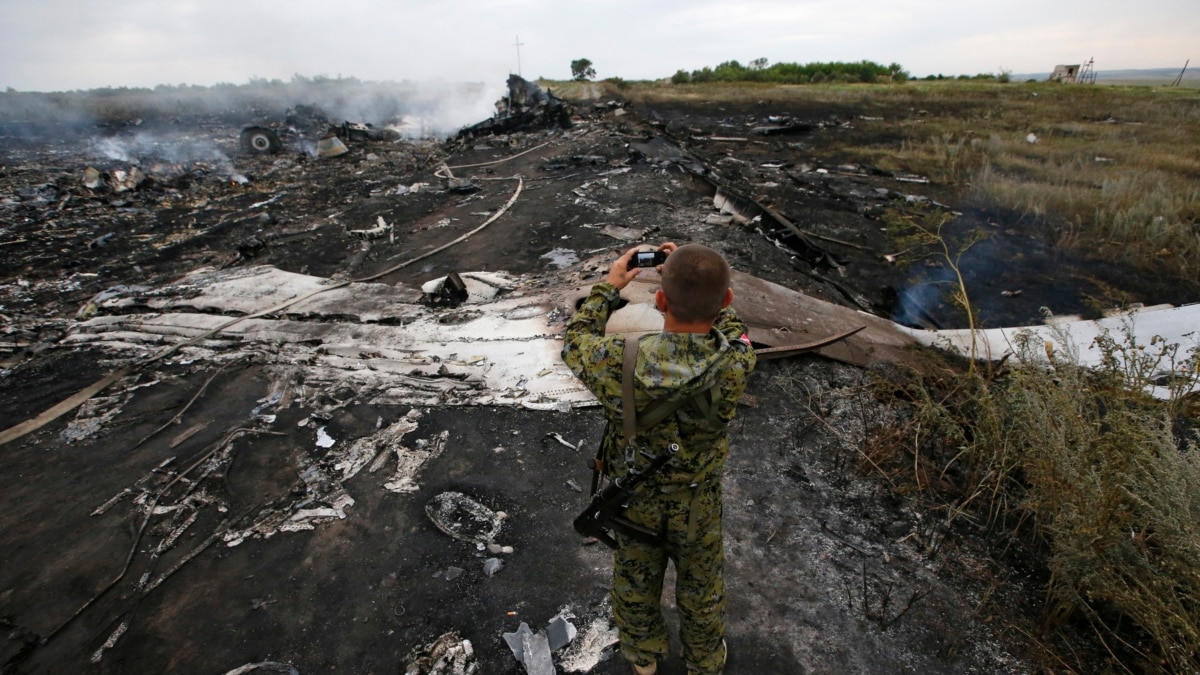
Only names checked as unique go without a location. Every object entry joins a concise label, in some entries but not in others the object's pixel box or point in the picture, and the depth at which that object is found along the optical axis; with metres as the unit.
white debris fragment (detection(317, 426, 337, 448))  3.57
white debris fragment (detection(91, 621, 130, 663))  2.30
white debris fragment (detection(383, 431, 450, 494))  3.21
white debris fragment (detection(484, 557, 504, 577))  2.63
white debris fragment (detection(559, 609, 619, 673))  2.20
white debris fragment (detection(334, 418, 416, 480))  3.37
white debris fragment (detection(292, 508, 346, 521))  3.00
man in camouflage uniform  1.51
